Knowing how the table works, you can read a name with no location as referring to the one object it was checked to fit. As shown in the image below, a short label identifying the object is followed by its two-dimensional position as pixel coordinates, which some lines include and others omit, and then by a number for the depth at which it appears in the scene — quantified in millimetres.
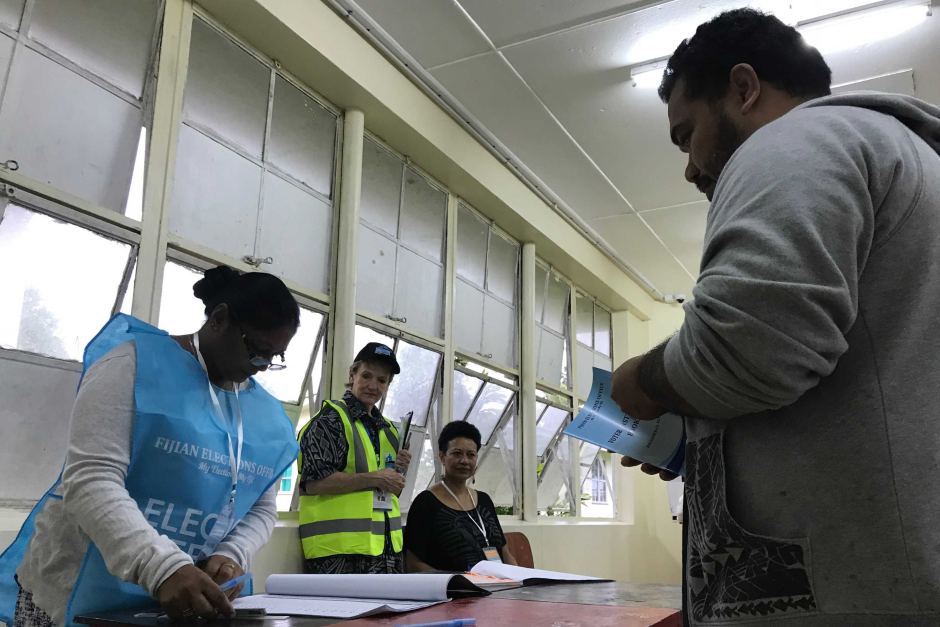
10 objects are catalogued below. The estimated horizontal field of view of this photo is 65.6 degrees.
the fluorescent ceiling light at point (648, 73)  4117
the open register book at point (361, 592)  1341
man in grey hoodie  717
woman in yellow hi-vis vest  3025
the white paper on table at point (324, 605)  1204
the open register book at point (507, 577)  1820
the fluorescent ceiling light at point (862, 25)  3715
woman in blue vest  1280
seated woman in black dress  3418
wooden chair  4484
